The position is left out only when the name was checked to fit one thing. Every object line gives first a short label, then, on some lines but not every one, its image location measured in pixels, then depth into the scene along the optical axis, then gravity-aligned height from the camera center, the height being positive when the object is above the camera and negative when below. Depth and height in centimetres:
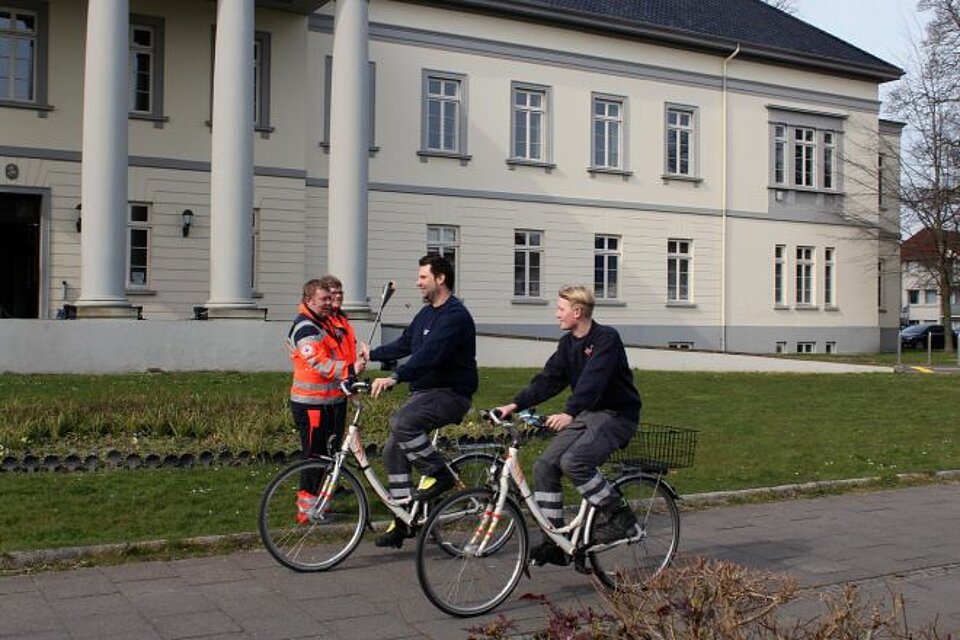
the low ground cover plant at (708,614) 352 -93
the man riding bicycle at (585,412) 645 -47
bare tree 4084 +773
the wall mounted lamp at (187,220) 2542 +254
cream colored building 2375 +440
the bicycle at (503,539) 610 -119
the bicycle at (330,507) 693 -113
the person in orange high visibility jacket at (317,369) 809 -28
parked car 5069 -1
